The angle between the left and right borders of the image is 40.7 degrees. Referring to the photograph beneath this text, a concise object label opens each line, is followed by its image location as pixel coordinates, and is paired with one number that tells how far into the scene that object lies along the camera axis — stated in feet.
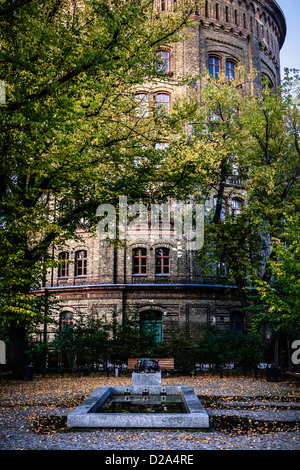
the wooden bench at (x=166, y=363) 50.88
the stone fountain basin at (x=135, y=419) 23.70
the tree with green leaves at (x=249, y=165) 59.77
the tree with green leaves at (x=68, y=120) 29.37
